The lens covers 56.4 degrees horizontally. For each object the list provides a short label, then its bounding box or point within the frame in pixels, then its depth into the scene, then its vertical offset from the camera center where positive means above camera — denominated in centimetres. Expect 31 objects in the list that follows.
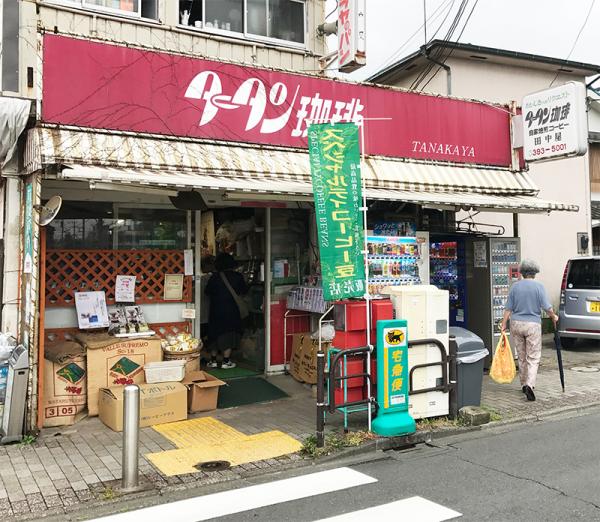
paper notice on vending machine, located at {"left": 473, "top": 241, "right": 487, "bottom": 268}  965 +38
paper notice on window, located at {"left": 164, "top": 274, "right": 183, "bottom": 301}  812 -11
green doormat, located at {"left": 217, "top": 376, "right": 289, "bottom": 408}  777 -166
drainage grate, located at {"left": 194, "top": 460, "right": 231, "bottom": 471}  537 -181
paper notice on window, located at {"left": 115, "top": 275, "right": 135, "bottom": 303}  772 -12
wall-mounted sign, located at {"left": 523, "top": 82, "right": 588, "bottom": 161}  945 +269
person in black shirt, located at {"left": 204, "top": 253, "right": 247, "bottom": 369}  906 -42
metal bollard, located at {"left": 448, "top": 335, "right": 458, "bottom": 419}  667 -121
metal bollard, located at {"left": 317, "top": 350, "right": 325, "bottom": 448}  567 -129
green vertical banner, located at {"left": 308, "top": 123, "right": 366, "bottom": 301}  612 +79
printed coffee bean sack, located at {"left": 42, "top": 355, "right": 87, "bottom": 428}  670 -135
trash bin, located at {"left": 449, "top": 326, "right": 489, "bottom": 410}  694 -115
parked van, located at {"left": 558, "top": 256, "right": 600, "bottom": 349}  1123 -51
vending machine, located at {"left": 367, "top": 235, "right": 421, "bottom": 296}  799 +23
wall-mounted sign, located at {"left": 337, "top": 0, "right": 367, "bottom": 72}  827 +364
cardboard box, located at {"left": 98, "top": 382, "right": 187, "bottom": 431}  654 -150
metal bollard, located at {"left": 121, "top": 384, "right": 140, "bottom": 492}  482 -138
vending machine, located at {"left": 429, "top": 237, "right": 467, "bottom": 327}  1002 +9
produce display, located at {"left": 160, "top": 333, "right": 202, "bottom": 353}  761 -88
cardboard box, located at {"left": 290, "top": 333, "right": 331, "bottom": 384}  827 -122
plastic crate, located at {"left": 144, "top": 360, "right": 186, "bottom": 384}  716 -118
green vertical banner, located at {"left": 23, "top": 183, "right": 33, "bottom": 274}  629 +54
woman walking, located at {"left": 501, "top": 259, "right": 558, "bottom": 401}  777 -60
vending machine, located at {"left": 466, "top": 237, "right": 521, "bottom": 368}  962 -7
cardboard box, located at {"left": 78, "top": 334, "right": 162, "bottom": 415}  700 -101
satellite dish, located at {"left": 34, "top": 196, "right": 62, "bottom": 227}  604 +78
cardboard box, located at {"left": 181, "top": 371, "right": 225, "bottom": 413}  725 -148
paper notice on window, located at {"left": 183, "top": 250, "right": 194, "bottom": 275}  826 +26
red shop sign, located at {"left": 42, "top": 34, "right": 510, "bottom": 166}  685 +255
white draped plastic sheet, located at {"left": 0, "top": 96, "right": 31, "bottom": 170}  627 +180
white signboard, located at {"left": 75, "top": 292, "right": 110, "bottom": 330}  741 -39
